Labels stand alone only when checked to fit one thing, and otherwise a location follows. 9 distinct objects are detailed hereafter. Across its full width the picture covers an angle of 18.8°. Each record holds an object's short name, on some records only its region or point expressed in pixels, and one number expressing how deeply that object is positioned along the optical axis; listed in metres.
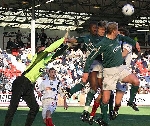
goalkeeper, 9.56
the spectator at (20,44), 33.98
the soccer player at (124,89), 11.16
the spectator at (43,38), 39.96
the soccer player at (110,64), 9.63
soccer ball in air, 16.30
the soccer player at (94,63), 10.94
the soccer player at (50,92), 10.91
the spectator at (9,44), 33.60
